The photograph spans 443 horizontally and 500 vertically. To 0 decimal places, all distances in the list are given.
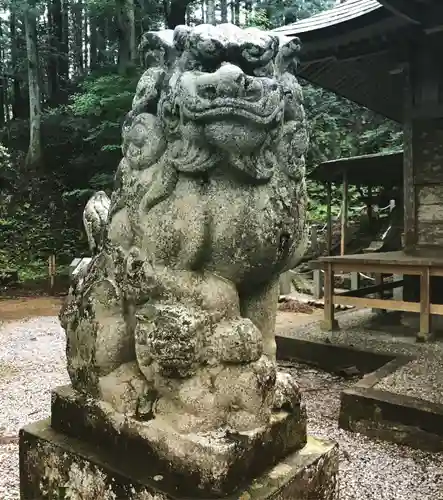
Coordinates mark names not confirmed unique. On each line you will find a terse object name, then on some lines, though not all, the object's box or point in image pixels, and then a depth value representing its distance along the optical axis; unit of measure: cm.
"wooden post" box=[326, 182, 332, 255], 1156
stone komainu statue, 180
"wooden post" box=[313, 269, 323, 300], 1062
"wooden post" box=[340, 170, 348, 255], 1174
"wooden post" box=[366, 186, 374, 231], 1439
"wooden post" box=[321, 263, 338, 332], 667
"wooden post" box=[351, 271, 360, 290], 1097
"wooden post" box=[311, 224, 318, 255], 1408
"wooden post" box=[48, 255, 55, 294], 1248
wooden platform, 607
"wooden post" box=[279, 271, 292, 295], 1080
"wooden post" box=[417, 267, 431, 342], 606
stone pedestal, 177
